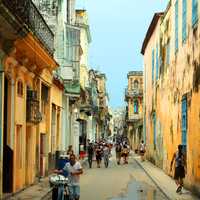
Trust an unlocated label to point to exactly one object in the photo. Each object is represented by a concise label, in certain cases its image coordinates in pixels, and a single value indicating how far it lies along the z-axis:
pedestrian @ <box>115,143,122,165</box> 42.44
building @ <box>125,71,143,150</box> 87.90
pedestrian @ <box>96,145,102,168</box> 38.06
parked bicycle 14.88
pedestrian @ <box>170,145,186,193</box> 19.86
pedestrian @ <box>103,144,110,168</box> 38.00
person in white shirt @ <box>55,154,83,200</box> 15.41
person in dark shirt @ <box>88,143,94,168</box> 37.69
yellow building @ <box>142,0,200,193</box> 19.80
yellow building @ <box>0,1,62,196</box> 16.03
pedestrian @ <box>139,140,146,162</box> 43.56
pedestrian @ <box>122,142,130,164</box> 42.41
